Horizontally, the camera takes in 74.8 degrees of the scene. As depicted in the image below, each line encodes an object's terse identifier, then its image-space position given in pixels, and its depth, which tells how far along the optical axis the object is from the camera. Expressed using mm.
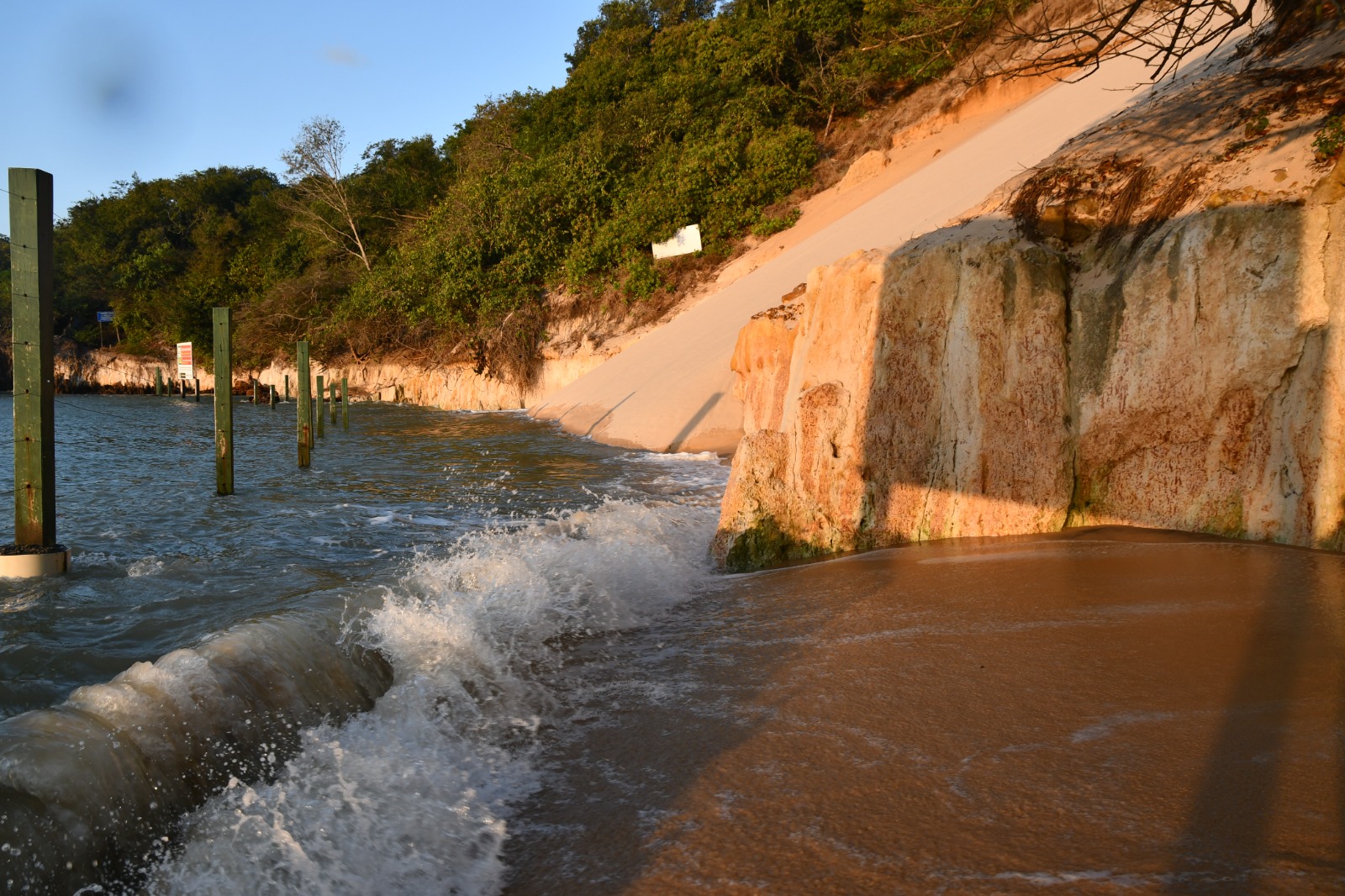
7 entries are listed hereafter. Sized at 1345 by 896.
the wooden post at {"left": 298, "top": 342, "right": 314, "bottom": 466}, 16136
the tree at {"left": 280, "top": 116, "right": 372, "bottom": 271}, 39438
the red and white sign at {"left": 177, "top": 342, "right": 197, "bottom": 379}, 25692
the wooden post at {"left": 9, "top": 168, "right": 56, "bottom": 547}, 7559
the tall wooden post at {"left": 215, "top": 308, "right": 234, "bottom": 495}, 12406
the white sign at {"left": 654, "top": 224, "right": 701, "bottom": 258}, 27406
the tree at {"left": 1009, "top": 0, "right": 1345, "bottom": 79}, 5367
